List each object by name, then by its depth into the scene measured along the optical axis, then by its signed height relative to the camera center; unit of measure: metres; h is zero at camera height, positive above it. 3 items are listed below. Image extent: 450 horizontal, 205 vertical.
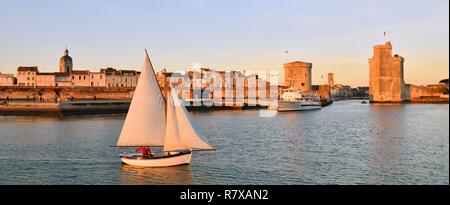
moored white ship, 102.56 -0.98
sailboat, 24.64 -1.51
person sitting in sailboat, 25.06 -2.92
